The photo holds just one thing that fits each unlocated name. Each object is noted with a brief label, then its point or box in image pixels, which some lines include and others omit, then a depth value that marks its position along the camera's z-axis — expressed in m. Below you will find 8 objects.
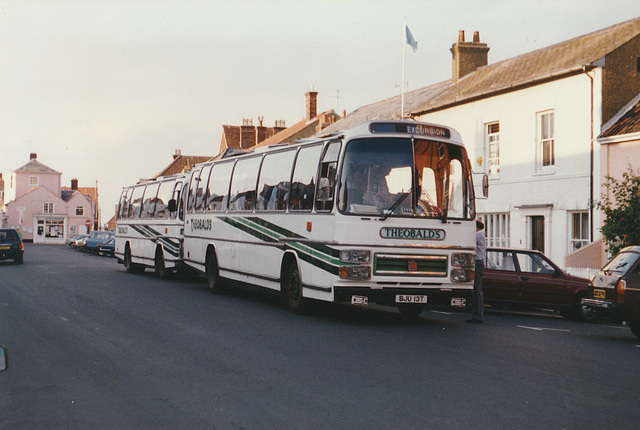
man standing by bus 14.20
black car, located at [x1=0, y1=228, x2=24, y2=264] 35.78
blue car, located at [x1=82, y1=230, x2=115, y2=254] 56.91
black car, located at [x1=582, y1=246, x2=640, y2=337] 12.19
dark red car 16.88
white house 23.23
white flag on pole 31.23
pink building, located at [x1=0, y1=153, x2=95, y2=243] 108.12
